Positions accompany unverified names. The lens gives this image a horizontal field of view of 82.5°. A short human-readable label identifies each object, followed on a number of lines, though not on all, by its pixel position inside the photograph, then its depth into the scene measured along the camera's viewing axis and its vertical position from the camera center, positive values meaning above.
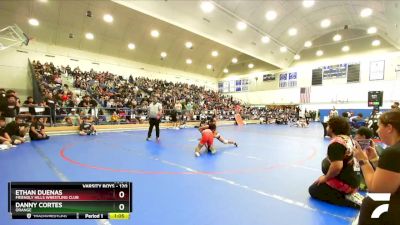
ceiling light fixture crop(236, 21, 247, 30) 17.44 +6.35
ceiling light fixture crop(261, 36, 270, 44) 21.03 +6.34
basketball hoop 13.66 +4.42
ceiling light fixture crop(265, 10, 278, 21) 17.21 +7.14
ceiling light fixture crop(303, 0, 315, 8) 16.16 +7.61
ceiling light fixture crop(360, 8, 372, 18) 16.83 +7.36
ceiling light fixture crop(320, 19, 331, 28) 21.07 +8.10
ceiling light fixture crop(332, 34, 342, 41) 24.02 +7.65
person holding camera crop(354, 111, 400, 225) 1.45 -0.45
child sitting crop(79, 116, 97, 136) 10.98 -1.18
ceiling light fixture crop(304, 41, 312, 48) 26.46 +7.47
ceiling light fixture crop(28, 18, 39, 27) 16.55 +6.06
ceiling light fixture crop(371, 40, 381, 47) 23.01 +6.71
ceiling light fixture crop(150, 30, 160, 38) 20.55 +6.64
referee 9.27 -0.33
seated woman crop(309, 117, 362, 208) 2.96 -0.86
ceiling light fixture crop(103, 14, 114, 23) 16.12 +6.29
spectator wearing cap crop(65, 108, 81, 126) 11.94 -0.76
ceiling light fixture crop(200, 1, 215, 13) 14.17 +6.36
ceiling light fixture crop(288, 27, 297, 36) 21.62 +7.41
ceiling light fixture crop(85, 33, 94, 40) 19.75 +6.05
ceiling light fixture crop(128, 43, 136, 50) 22.55 +5.98
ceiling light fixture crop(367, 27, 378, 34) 21.63 +7.54
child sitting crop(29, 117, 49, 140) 8.68 -1.03
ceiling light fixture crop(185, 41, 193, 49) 24.22 +6.61
